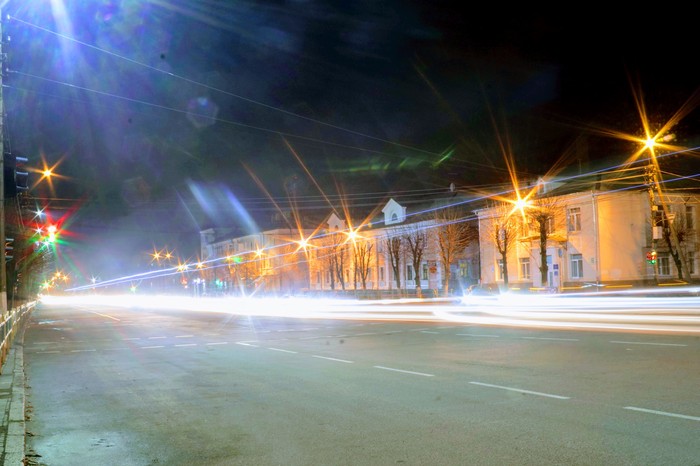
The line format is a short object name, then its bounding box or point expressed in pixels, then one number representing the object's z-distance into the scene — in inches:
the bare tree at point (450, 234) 2202.3
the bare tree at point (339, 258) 2834.6
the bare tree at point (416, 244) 2352.4
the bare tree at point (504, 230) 1991.9
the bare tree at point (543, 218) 1844.2
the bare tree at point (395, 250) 2461.6
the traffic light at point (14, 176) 553.3
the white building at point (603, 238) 1791.3
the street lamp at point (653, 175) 1080.8
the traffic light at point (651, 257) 1141.1
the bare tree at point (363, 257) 2691.9
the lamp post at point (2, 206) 562.9
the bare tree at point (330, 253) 2871.6
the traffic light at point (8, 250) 834.0
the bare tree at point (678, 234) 1706.4
